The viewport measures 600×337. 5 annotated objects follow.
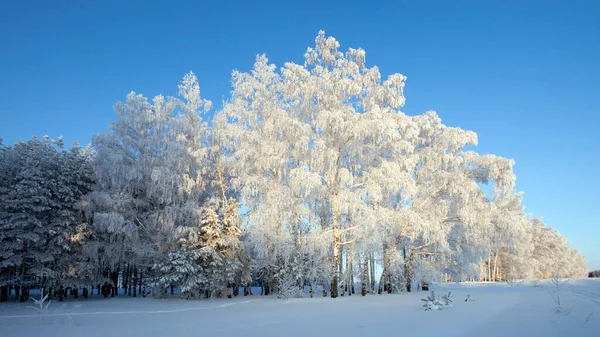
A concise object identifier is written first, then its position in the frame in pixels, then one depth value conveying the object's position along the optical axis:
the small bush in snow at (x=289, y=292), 18.97
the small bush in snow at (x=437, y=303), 11.41
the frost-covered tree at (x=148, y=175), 21.19
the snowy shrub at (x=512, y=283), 24.84
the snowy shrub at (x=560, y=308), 8.97
